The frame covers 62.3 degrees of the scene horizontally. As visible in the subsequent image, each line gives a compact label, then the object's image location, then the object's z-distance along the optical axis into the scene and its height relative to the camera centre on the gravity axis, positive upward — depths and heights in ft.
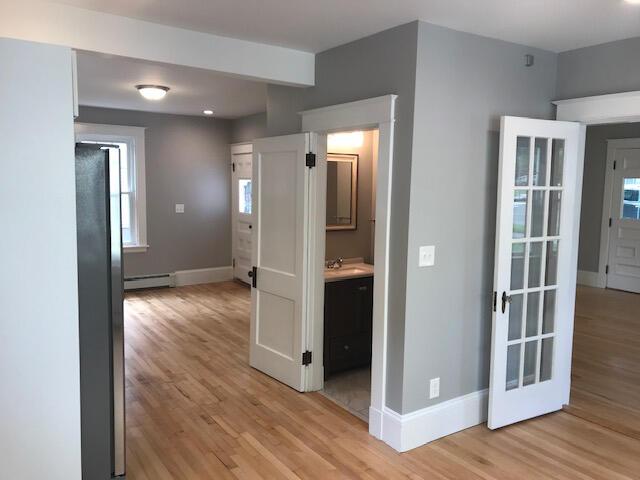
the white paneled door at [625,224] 24.77 -1.19
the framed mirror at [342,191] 16.16 +0.09
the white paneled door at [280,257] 12.67 -1.61
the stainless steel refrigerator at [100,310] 6.95 -1.65
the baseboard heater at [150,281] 24.39 -4.27
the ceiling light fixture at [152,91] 16.89 +3.18
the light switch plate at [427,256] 10.18 -1.18
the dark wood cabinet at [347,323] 13.64 -3.43
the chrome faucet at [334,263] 15.12 -2.00
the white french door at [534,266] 10.67 -1.47
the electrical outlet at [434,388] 10.67 -3.88
